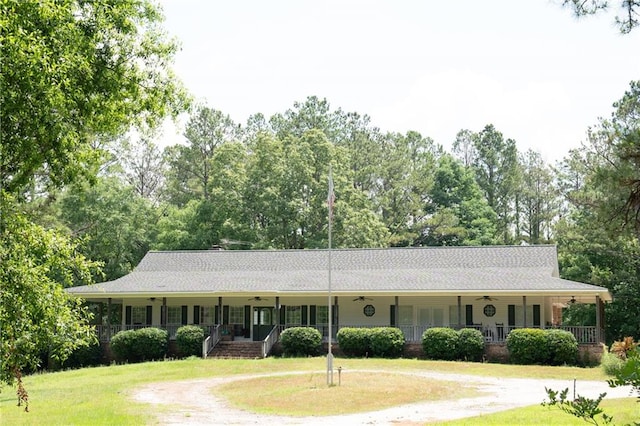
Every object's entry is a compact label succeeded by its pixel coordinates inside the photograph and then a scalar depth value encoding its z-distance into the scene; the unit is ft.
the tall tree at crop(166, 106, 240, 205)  195.62
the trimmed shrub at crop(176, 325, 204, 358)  111.75
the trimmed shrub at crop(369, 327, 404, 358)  106.93
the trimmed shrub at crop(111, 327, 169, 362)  111.55
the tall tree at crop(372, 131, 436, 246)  190.49
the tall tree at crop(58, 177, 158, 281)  151.02
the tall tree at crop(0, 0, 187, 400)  38.68
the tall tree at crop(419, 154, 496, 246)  188.34
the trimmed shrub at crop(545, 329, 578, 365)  98.99
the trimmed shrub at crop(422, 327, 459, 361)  103.76
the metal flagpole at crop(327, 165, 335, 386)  75.20
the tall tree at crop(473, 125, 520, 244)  204.13
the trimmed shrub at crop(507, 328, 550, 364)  99.76
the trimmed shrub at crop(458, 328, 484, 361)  103.30
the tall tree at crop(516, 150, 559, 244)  195.62
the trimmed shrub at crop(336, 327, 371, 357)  107.86
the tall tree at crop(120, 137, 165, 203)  207.00
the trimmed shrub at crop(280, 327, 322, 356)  108.88
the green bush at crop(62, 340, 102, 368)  113.39
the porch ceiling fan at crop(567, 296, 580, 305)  117.37
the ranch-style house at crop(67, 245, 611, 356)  112.68
